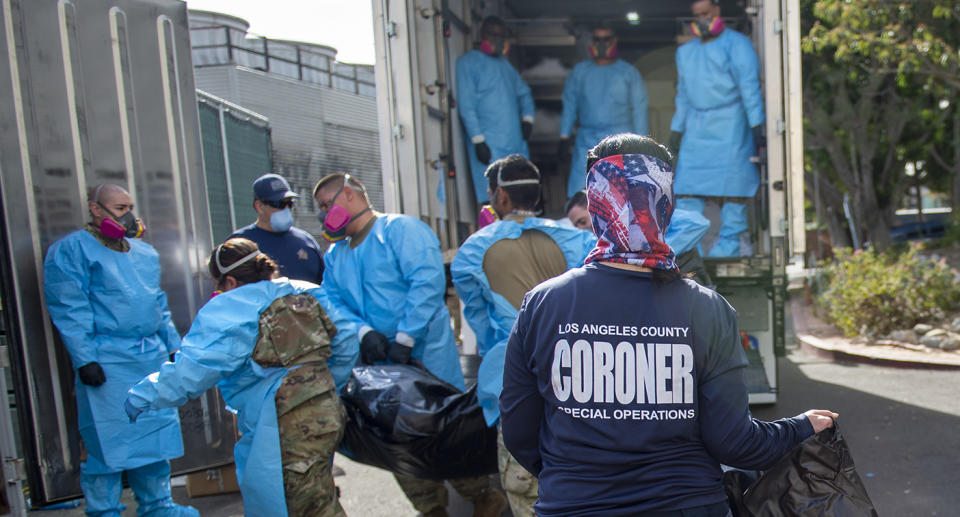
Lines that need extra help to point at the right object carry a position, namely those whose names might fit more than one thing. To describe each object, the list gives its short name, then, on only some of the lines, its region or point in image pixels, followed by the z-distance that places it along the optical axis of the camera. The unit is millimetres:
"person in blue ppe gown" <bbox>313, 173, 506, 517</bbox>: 3533
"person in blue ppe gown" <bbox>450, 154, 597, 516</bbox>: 2799
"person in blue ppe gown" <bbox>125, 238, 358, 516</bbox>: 2725
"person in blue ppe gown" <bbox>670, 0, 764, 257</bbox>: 5316
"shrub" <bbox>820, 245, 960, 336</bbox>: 7770
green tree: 9484
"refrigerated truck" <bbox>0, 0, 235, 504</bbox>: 3479
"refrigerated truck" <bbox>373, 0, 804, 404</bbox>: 4707
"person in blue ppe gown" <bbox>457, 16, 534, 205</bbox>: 5723
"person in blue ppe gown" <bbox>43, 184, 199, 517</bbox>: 3504
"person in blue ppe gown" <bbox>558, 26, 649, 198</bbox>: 6254
